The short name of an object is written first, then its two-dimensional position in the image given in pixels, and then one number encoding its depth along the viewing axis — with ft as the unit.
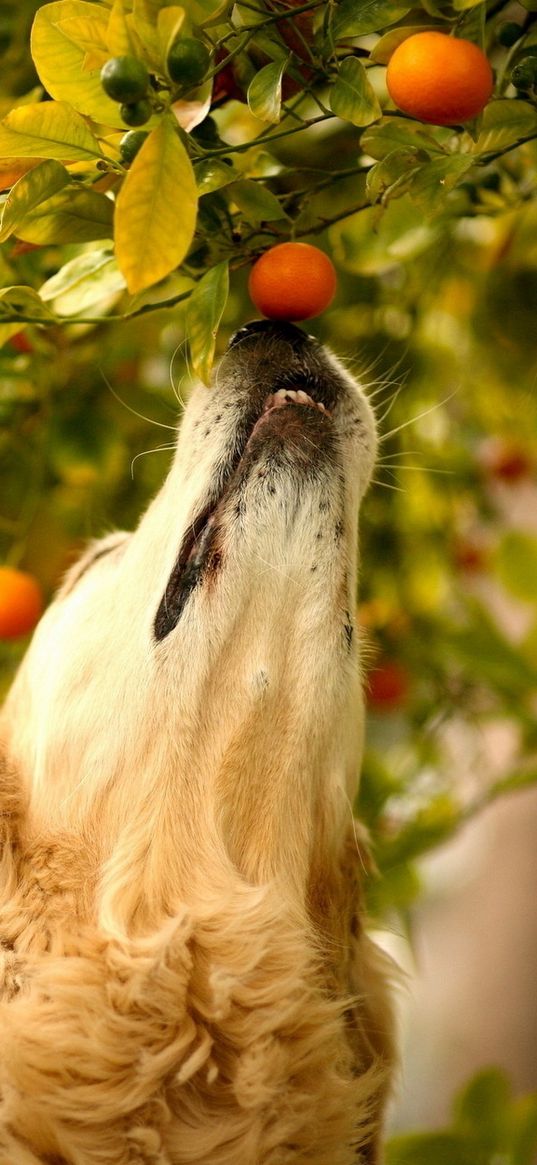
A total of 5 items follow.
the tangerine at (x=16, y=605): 7.10
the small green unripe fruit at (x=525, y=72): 6.30
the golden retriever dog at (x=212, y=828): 6.52
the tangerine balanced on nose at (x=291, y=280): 6.45
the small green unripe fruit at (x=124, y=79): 6.04
